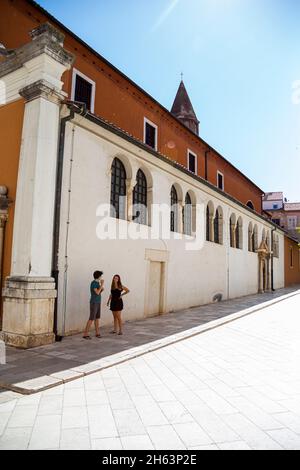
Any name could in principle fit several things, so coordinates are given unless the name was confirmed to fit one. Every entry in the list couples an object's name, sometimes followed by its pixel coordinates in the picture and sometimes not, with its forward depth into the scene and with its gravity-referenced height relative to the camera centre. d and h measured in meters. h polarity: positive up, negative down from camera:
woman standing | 8.70 -0.87
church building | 7.82 +2.13
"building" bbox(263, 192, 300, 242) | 53.12 +8.77
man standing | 8.19 -0.85
